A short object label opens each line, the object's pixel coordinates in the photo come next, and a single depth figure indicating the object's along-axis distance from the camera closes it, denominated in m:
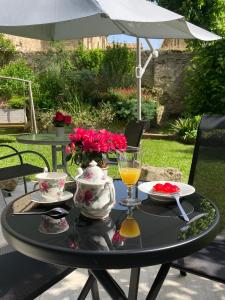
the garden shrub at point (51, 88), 7.62
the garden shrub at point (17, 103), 7.37
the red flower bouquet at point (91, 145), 1.15
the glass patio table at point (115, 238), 0.90
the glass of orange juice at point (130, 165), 1.24
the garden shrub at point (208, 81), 6.46
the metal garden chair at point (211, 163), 1.67
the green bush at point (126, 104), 6.87
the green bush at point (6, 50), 8.52
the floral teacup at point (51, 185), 1.22
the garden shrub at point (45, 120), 7.04
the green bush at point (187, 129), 6.13
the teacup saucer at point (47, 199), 1.24
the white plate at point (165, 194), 1.28
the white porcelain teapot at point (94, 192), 1.07
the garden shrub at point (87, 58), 8.01
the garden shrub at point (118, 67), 7.53
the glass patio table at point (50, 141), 2.83
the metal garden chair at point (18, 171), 2.63
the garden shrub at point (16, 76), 7.86
